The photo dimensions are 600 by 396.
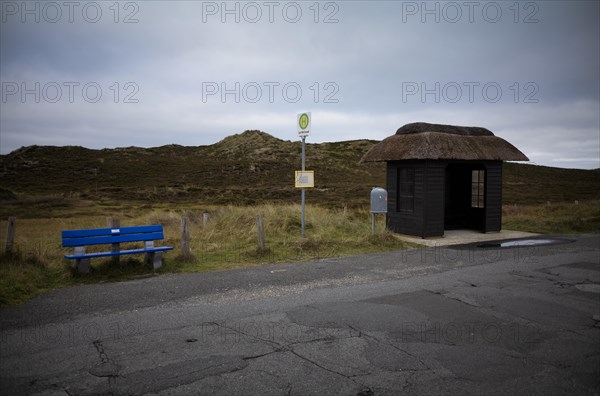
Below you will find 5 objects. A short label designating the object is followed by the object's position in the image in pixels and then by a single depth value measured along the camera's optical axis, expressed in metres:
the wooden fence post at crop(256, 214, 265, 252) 10.38
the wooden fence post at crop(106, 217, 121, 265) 8.39
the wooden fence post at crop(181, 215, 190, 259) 9.33
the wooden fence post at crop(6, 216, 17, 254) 8.42
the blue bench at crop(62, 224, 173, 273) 7.91
